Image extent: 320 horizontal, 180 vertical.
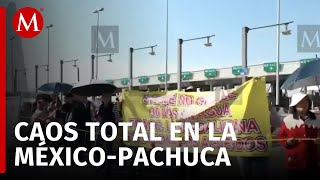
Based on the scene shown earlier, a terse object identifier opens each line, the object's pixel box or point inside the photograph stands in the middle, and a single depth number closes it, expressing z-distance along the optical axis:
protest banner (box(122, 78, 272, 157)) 4.66
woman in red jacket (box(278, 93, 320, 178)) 3.86
